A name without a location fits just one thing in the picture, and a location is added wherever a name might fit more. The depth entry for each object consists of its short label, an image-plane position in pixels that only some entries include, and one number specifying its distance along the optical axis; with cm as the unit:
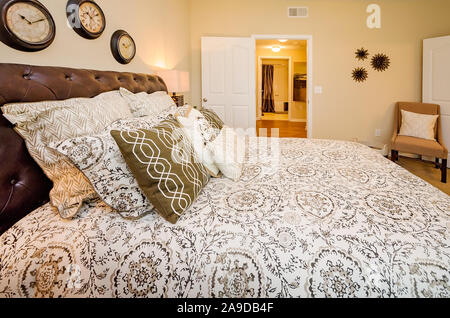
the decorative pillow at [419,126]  353
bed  77
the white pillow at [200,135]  135
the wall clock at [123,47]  208
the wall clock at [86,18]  161
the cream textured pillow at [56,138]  103
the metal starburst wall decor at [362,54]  426
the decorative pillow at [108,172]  94
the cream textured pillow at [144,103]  165
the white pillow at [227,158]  137
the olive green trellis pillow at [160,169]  94
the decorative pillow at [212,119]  184
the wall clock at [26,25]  118
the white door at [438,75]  365
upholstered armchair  316
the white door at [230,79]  416
